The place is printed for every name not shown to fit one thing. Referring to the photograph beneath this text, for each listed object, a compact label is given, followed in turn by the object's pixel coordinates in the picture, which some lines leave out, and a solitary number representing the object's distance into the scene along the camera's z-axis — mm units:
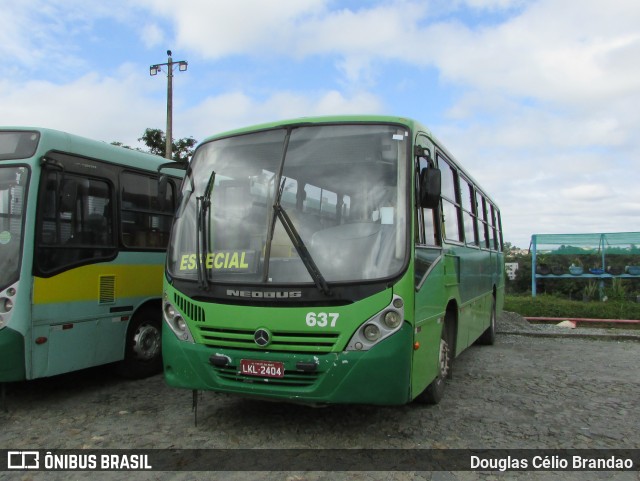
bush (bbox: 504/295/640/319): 17016
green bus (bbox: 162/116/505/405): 4258
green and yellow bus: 5305
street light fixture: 20250
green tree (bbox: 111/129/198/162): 26219
